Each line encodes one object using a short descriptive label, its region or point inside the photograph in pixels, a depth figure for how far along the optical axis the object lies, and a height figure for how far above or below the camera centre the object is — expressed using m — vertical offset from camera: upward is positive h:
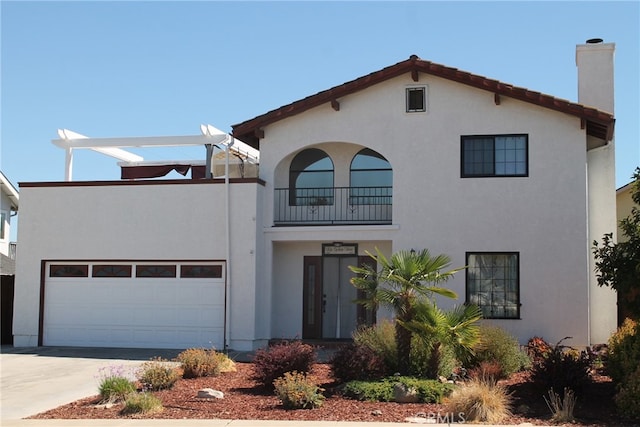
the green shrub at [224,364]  15.76 -1.96
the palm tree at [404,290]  13.64 -0.34
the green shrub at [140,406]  12.19 -2.18
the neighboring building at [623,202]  25.69 +2.39
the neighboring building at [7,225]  28.16 +1.70
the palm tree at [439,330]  13.43 -1.02
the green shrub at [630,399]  11.24 -1.83
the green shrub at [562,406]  11.33 -2.02
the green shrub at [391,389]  12.62 -1.95
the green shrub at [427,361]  13.54 -1.59
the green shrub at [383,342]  13.96 -1.32
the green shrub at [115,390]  12.98 -2.06
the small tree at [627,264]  12.56 +0.16
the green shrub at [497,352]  14.62 -1.52
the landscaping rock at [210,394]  13.08 -2.13
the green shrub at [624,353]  12.40 -1.33
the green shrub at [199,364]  15.20 -1.89
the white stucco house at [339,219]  19.36 +1.33
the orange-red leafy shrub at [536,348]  16.22 -1.65
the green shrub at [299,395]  12.14 -1.97
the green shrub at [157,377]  14.00 -2.00
